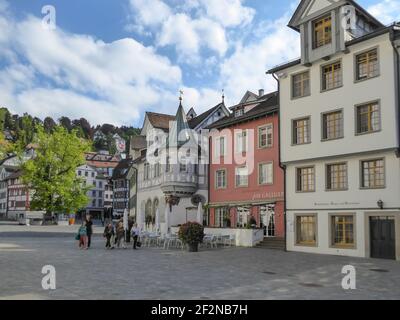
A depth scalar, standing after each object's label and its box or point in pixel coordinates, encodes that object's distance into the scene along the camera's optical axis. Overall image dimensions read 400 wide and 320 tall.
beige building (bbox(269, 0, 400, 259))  23.47
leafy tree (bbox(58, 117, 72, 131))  192.20
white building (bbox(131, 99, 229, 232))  39.25
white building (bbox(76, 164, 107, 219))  112.00
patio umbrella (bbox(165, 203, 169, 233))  37.34
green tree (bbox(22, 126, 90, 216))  60.47
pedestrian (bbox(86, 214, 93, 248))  27.14
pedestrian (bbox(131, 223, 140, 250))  28.23
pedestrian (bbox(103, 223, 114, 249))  27.45
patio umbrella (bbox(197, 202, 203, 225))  32.38
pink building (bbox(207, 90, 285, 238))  31.33
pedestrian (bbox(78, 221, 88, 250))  26.98
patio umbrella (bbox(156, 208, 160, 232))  34.85
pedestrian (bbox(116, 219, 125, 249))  28.05
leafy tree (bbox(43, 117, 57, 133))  179.75
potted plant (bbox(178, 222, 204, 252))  26.47
